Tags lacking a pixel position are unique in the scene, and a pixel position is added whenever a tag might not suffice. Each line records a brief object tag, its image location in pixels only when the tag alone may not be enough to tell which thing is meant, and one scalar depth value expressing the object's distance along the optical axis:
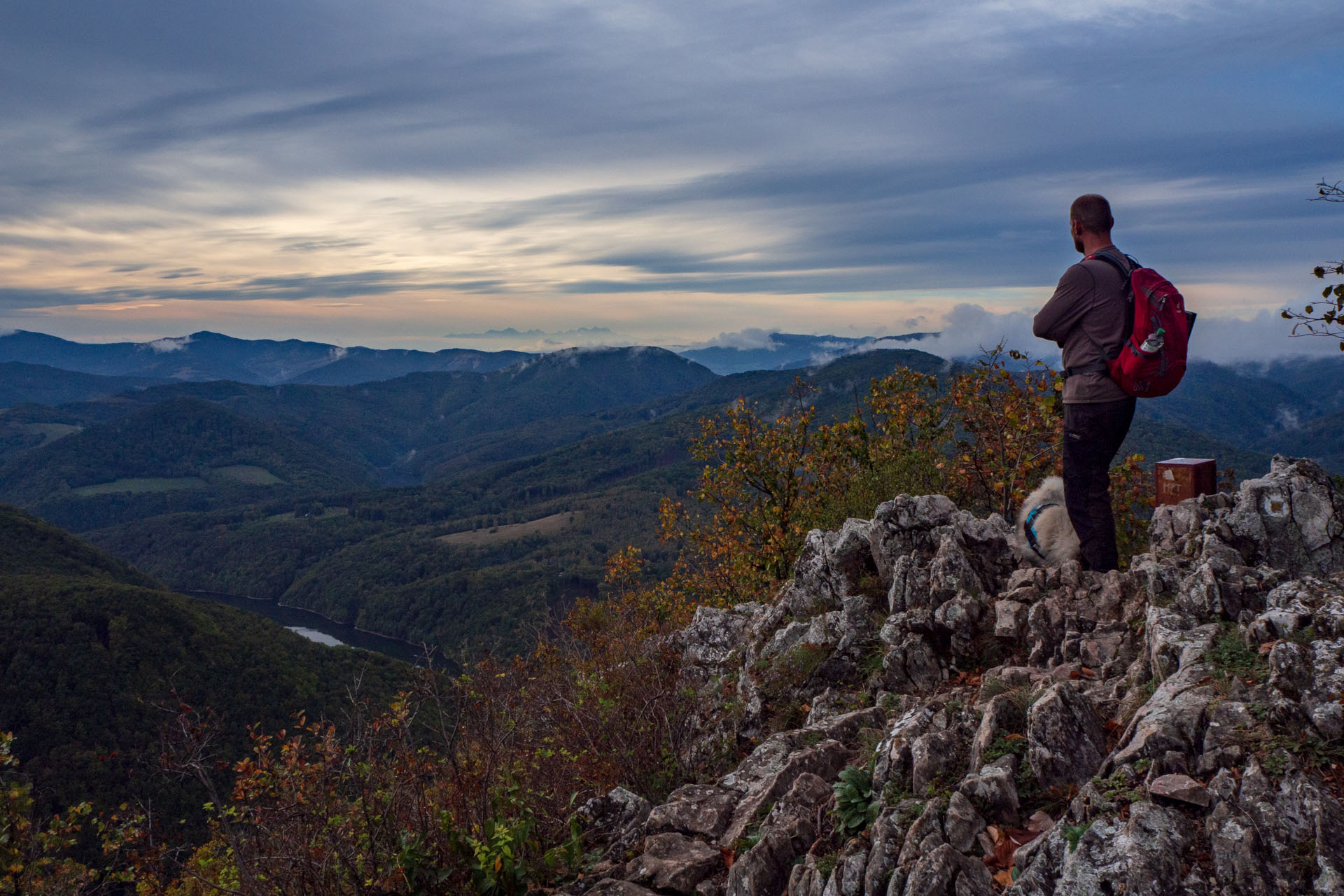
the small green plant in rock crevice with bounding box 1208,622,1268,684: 4.91
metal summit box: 8.81
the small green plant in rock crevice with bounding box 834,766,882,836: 5.62
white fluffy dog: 8.85
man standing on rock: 7.32
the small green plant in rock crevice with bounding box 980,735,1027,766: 5.43
